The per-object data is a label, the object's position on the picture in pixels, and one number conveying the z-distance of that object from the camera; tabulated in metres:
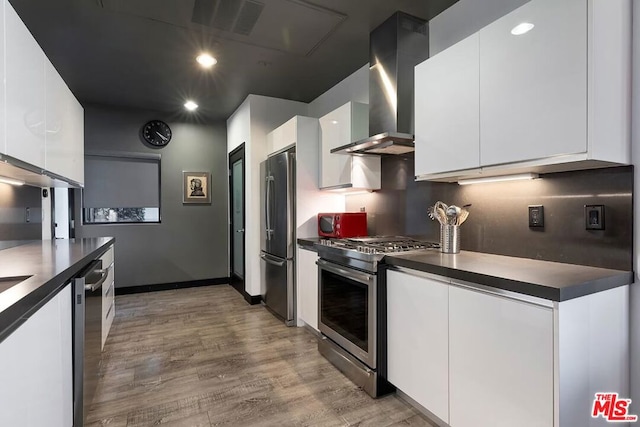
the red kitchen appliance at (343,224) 3.07
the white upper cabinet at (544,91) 1.32
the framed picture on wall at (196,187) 5.00
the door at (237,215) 4.58
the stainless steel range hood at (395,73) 2.47
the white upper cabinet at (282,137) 3.35
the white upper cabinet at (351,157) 2.86
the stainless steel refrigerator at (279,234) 3.37
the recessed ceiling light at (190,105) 4.33
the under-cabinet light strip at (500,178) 1.77
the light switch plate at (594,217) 1.53
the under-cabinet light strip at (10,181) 2.33
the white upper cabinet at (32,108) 1.57
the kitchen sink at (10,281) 1.34
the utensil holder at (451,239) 2.10
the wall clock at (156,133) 4.72
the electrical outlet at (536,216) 1.77
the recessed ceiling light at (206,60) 3.05
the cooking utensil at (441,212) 2.13
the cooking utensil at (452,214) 2.10
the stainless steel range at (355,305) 2.04
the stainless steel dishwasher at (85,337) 1.57
